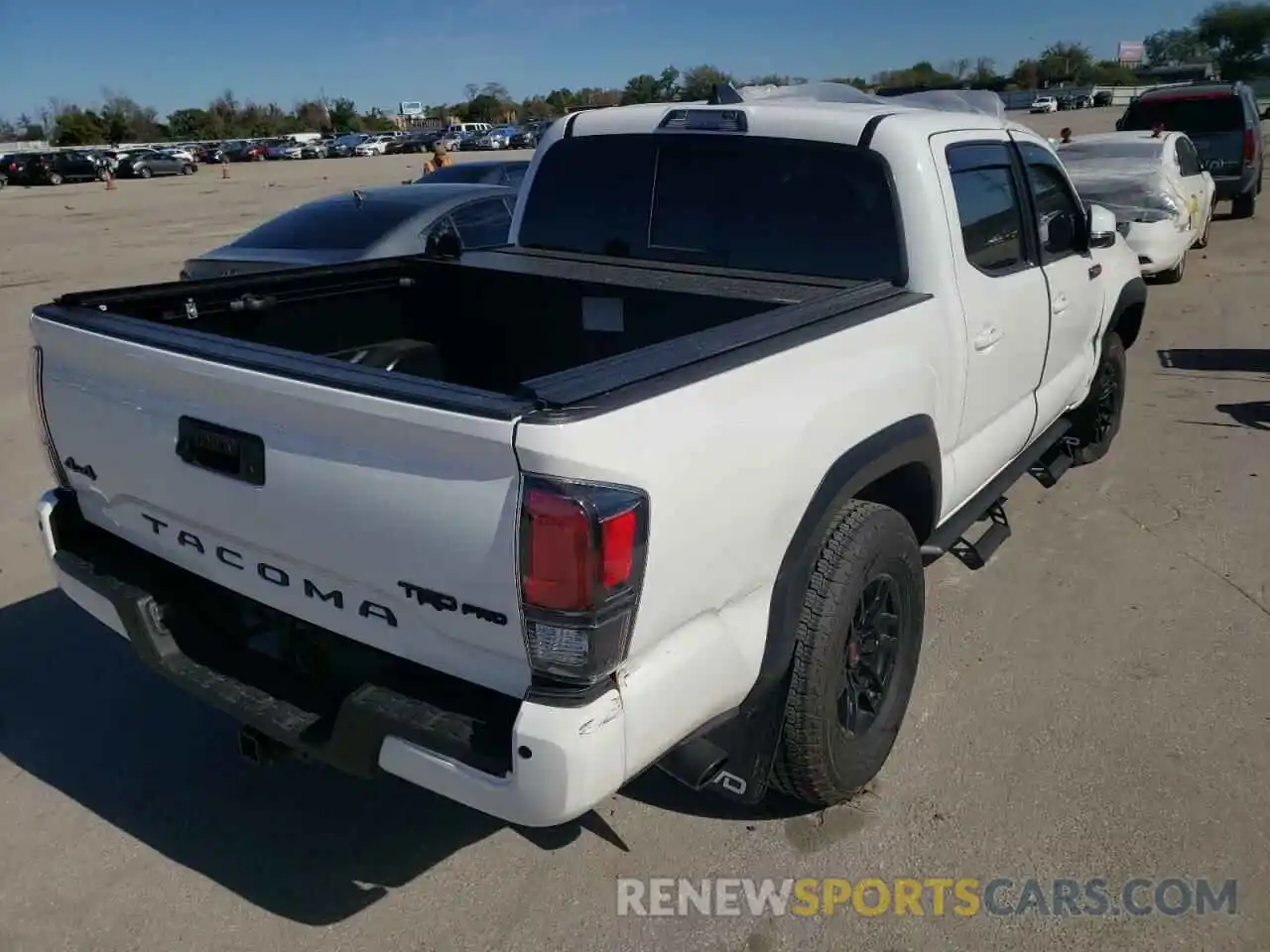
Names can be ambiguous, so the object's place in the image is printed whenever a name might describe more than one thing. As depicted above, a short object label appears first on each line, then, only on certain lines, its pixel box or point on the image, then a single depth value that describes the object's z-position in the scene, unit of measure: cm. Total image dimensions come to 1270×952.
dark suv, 1584
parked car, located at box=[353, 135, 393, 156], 6262
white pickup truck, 221
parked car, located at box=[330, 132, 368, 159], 6250
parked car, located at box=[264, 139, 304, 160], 6238
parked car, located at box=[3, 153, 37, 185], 4347
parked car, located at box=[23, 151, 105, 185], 4362
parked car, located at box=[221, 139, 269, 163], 6303
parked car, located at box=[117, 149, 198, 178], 4728
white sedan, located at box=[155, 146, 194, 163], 5046
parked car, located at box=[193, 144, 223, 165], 6167
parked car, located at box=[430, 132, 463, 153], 5599
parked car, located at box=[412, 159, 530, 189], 1217
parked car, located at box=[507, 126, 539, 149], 5740
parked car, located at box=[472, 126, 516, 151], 5732
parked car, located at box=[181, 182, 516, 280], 774
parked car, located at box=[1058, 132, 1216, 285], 1091
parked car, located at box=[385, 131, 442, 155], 6216
